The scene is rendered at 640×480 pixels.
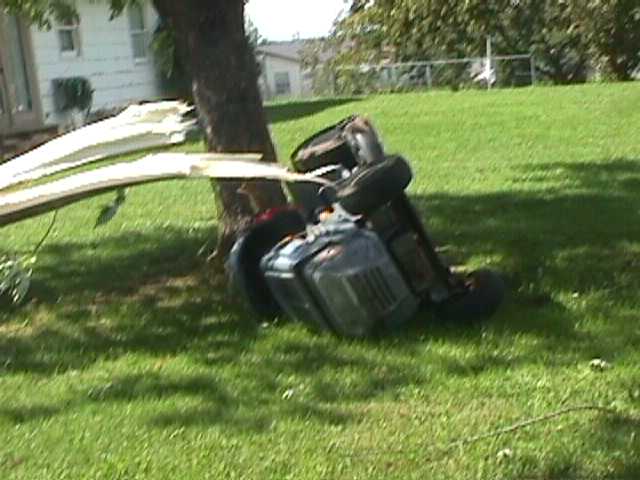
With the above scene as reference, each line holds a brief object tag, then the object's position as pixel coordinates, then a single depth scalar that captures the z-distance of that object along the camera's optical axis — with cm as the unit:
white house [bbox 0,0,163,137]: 2088
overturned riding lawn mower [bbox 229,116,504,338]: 605
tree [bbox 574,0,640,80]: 2669
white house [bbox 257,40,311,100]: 4597
